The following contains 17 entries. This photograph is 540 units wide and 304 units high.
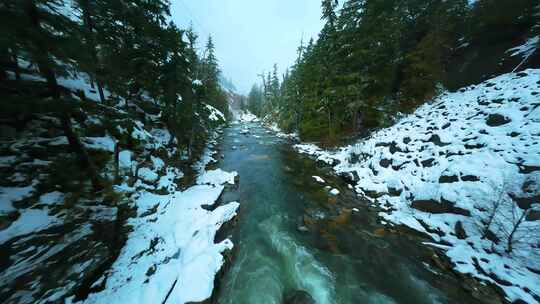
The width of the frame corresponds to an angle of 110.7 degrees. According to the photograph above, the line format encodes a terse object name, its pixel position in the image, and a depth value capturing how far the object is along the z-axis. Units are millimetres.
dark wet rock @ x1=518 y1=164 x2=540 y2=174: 5818
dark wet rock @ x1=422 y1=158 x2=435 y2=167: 8716
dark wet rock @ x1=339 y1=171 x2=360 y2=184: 11422
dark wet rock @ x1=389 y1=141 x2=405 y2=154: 10782
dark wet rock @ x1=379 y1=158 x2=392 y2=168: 10648
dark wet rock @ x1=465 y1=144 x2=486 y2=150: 7536
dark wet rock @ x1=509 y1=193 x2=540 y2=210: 5426
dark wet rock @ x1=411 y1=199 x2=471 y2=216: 6709
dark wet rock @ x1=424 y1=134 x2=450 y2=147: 9031
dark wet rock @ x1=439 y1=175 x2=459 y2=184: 7316
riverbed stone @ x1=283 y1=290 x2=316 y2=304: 4938
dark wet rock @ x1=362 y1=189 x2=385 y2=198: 9625
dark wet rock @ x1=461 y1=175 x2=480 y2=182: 6744
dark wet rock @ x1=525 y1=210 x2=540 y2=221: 5214
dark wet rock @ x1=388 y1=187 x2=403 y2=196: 9109
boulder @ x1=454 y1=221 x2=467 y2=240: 6242
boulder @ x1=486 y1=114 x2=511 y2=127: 7670
